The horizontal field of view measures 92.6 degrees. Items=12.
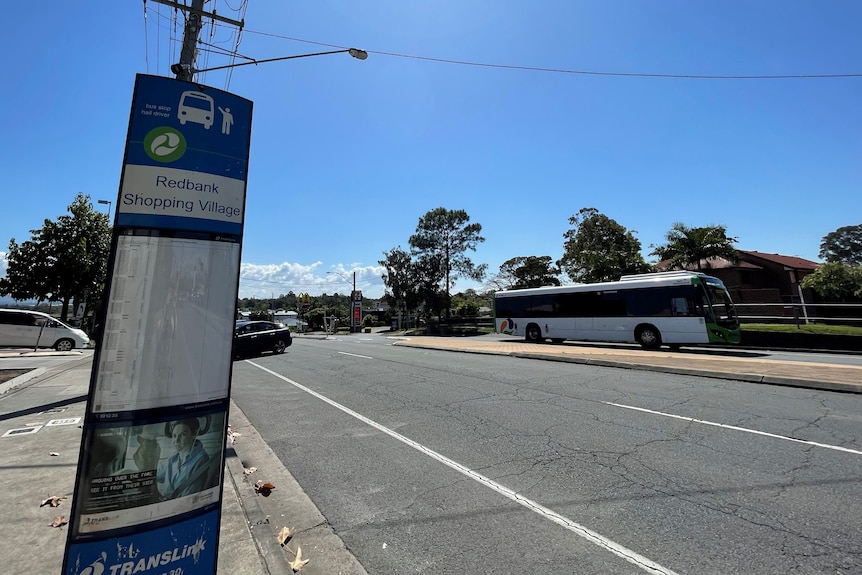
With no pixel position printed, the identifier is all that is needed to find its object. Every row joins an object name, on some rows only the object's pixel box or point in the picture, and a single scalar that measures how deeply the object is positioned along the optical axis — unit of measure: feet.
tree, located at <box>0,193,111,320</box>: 102.22
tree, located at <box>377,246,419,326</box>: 156.20
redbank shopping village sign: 7.16
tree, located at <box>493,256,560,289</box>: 181.57
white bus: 55.16
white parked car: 71.72
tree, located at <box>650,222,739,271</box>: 97.14
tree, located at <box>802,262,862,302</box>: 105.40
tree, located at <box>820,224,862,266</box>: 261.03
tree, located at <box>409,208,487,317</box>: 154.10
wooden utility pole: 16.83
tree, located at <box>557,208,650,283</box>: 112.98
